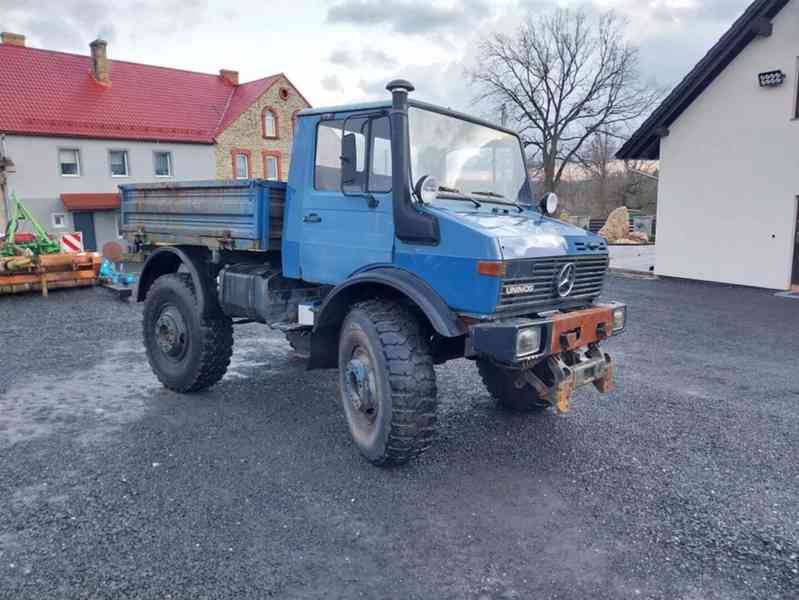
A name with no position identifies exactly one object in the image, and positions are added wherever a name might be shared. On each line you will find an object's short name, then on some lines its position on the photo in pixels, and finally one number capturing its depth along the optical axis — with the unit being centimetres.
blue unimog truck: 405
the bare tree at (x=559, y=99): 3591
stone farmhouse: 2328
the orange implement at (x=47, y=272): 1280
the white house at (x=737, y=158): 1313
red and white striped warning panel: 1525
